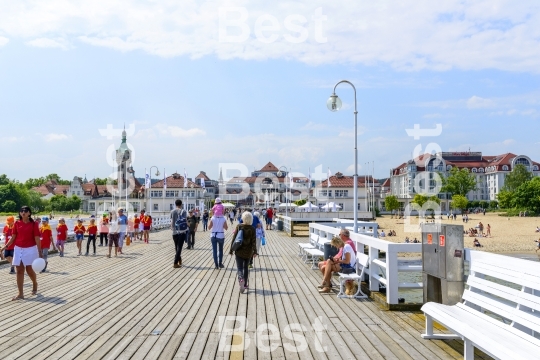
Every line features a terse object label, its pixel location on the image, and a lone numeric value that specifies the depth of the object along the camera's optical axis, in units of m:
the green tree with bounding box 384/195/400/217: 98.21
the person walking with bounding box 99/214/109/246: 18.94
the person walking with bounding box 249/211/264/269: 14.78
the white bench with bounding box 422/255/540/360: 4.08
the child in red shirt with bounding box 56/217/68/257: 16.30
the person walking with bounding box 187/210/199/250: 19.91
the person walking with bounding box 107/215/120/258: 16.53
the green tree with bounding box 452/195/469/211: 98.62
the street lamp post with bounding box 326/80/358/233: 14.43
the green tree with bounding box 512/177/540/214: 86.00
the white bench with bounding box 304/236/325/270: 13.01
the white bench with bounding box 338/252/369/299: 8.66
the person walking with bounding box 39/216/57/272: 12.54
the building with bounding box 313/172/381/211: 93.06
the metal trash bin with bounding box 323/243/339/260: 11.34
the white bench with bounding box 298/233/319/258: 15.12
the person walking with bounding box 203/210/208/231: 35.03
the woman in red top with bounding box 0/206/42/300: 8.66
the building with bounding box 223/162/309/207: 139.25
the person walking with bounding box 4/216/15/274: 11.99
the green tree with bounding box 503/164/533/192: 112.81
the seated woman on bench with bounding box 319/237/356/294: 9.09
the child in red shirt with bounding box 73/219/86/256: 17.11
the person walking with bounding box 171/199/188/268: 13.06
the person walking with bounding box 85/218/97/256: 17.11
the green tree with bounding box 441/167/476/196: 111.75
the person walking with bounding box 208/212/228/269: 12.51
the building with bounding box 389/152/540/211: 124.31
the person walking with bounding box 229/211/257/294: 9.30
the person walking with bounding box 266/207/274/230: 36.56
